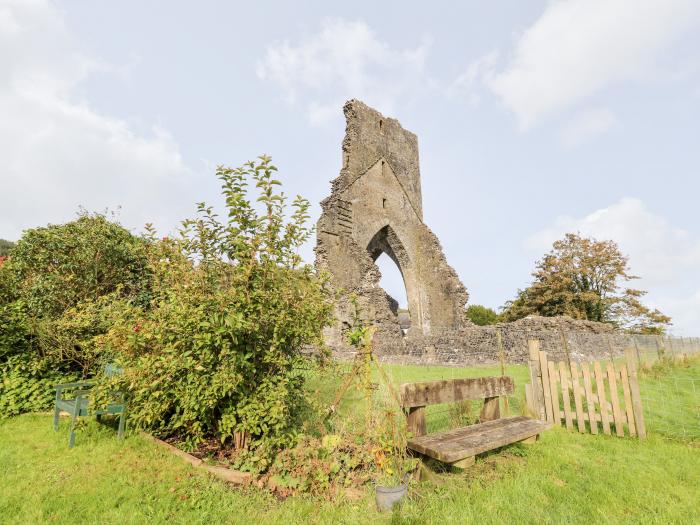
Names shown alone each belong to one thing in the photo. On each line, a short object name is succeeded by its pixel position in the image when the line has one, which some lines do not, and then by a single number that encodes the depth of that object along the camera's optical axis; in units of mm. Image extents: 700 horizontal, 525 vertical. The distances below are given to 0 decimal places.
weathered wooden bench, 3471
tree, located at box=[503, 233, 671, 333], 32281
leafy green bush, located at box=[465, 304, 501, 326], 50962
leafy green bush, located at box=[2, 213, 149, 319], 7246
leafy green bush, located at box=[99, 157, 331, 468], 3885
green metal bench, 4734
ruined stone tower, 17953
